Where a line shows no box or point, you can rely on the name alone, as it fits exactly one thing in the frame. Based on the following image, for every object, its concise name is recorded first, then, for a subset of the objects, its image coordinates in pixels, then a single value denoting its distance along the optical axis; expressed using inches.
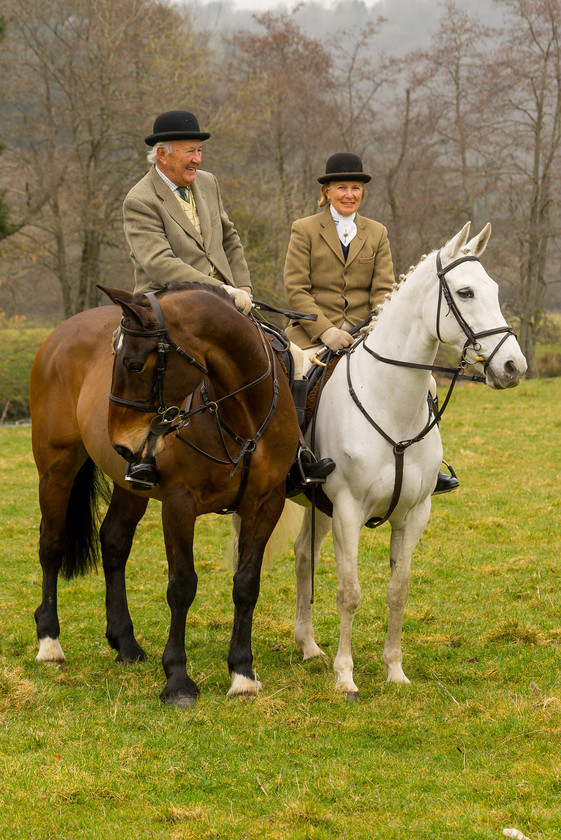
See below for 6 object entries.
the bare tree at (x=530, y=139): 2289.6
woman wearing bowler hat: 486.9
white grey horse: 380.8
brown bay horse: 344.5
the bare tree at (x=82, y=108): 1856.5
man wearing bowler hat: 420.5
